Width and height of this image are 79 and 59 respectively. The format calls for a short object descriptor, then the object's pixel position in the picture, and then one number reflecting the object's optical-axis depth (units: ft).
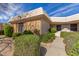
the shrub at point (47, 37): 7.22
